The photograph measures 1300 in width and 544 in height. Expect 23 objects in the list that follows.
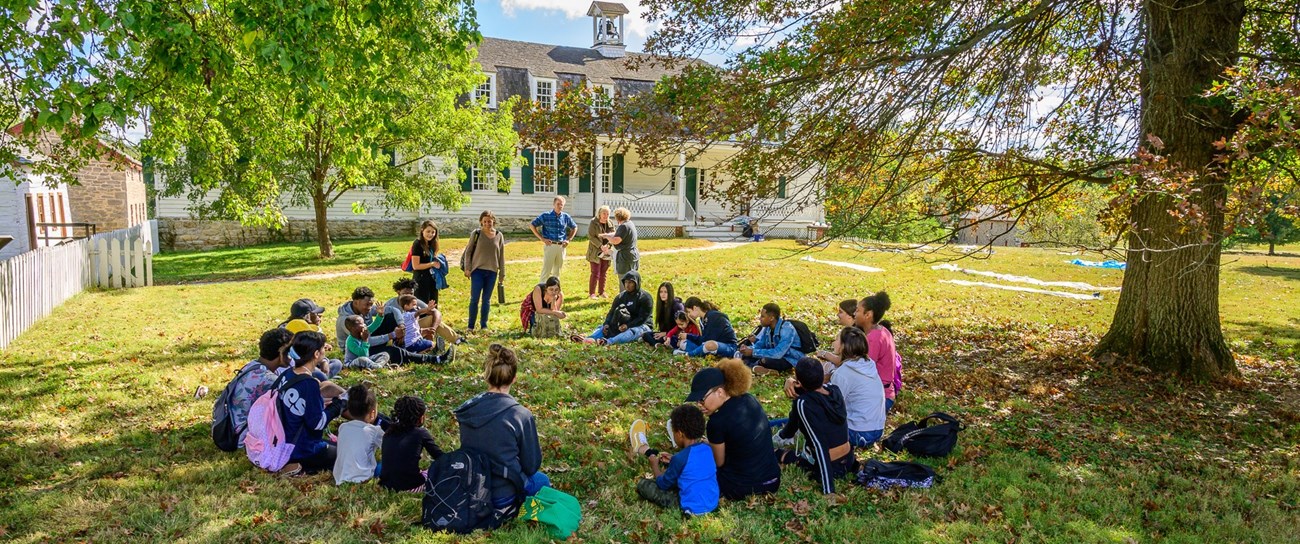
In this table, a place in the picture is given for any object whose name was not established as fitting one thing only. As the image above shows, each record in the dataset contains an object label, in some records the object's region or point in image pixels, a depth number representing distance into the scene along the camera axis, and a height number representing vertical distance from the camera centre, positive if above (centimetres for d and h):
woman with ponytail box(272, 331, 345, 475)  552 -145
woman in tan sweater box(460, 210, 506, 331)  1118 -68
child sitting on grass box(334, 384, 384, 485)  548 -167
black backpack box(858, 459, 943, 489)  575 -198
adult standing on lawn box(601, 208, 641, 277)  1334 -52
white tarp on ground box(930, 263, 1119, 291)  1866 -163
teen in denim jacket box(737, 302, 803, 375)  917 -159
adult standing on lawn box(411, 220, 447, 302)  1102 -74
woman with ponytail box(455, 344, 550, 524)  493 -142
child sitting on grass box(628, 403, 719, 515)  519 -176
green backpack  486 -193
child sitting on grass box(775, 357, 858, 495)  561 -152
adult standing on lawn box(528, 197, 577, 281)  1388 -33
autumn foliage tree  861 +131
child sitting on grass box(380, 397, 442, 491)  530 -166
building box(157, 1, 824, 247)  2864 +103
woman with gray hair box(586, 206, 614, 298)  1405 -62
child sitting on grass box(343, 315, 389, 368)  855 -157
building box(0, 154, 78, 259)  2202 -13
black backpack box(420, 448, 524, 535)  480 -179
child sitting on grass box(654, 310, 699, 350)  1022 -154
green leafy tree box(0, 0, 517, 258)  591 +150
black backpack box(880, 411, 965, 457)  645 -191
